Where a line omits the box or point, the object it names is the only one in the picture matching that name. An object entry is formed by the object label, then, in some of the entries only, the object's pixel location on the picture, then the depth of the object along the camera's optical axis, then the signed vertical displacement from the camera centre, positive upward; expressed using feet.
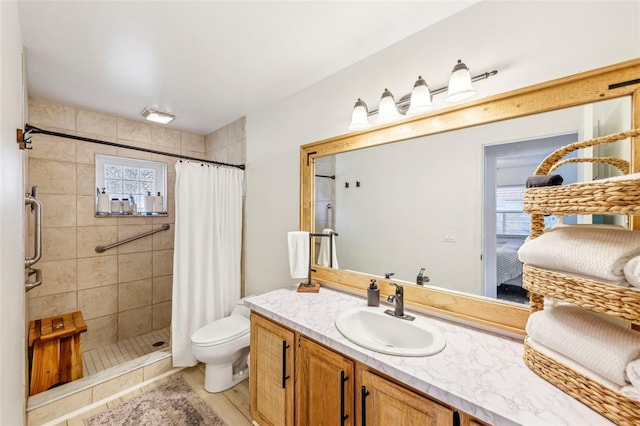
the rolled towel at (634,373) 2.03 -1.26
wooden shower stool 6.20 -3.47
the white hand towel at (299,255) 6.28 -1.02
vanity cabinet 3.00 -2.50
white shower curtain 7.52 -1.11
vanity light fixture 3.97 +1.97
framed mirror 3.39 +0.54
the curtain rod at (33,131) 3.94 +1.63
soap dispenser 4.93 -1.57
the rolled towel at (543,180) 2.91 +0.37
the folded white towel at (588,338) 2.21 -1.18
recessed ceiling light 8.41 +3.23
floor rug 5.71 -4.56
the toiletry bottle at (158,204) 9.93 +0.33
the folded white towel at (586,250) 2.25 -0.36
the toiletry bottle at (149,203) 9.75 +0.36
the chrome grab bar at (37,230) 5.80 -0.39
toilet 6.31 -3.40
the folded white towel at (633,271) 2.06 -0.47
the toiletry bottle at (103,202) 8.67 +0.35
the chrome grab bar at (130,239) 8.69 -0.94
